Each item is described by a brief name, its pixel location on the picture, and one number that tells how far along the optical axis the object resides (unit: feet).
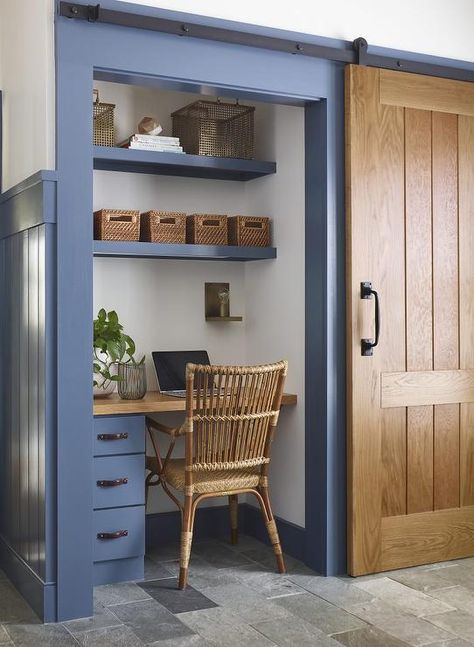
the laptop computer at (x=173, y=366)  13.42
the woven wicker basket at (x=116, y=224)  12.39
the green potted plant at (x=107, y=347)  12.21
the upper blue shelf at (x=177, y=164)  12.50
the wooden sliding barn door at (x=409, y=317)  11.94
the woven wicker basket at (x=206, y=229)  13.14
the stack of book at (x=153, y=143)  12.66
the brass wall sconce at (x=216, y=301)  14.28
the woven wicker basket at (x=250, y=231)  13.41
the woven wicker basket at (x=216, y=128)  13.42
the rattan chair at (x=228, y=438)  11.24
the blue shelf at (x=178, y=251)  12.32
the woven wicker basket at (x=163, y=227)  12.78
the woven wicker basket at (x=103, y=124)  12.66
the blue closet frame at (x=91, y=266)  10.27
